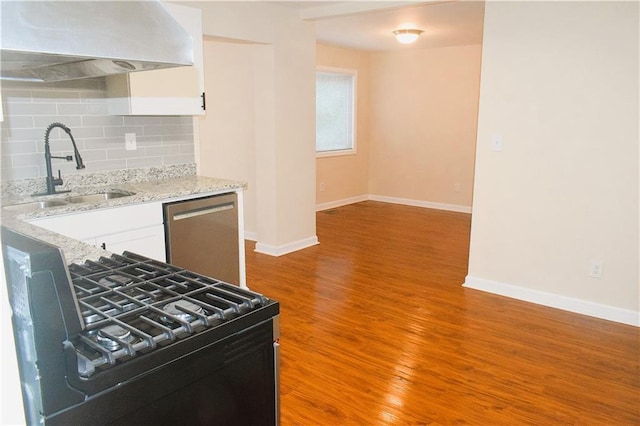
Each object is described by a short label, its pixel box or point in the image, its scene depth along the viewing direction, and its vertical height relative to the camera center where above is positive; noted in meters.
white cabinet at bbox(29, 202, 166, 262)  2.52 -0.53
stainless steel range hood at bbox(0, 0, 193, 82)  0.86 +0.20
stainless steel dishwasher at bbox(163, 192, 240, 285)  3.02 -0.68
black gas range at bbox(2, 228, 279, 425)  0.93 -0.46
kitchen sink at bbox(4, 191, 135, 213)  2.69 -0.41
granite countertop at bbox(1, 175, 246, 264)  1.68 -0.37
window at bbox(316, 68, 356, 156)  7.07 +0.33
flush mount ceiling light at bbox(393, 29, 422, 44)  5.50 +1.13
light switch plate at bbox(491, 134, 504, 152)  3.68 -0.07
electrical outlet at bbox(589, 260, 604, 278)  3.38 -0.96
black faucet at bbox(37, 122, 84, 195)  2.83 -0.15
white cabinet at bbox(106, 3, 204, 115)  3.02 +0.29
